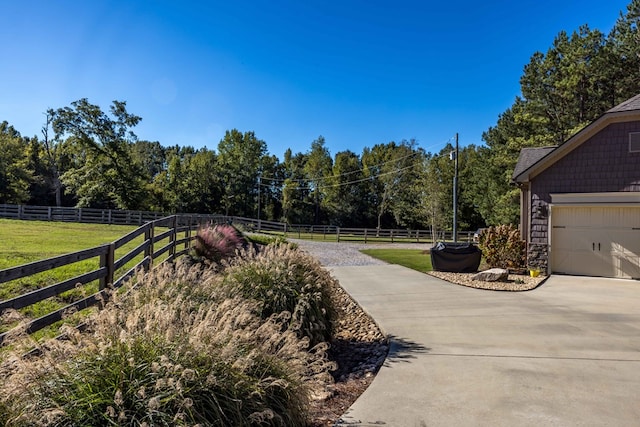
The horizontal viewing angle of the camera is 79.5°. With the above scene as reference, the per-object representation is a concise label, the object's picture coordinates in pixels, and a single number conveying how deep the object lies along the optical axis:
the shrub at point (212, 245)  9.94
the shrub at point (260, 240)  18.25
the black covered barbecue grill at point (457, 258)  11.77
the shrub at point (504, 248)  11.82
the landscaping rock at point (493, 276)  9.92
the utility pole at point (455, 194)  18.25
